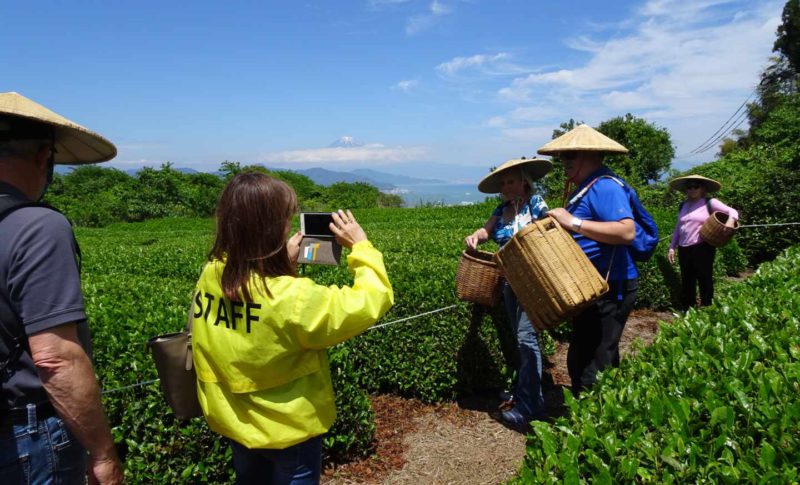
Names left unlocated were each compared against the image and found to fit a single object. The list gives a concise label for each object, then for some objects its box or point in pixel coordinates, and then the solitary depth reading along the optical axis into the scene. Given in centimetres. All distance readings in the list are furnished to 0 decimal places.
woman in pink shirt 674
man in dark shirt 168
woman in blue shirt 423
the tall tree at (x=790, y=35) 3812
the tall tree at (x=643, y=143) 4225
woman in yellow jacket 190
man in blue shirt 337
